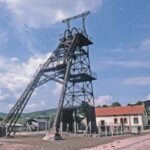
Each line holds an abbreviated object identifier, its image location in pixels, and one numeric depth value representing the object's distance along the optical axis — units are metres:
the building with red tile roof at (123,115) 76.38
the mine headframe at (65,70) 41.84
